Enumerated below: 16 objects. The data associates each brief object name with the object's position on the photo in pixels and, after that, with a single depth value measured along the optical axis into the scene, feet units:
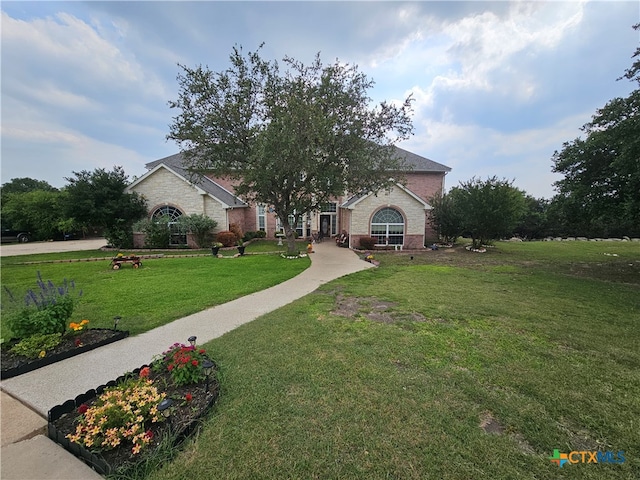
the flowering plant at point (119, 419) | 8.40
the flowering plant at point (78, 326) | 15.55
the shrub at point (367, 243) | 61.12
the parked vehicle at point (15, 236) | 75.72
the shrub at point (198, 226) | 60.39
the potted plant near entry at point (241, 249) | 52.70
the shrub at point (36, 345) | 13.93
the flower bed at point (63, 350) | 13.02
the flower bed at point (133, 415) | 8.32
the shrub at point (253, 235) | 75.78
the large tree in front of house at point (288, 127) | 38.34
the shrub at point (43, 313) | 14.83
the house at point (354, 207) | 62.59
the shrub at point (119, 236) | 60.56
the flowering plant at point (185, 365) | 11.34
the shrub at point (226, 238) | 62.69
